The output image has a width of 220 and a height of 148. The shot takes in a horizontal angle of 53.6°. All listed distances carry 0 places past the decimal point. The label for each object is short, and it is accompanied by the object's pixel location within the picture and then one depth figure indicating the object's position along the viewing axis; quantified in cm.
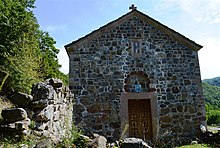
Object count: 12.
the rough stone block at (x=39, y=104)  353
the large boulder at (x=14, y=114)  315
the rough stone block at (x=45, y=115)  349
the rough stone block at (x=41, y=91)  362
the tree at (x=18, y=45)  984
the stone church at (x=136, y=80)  933
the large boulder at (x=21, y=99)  351
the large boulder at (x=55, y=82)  417
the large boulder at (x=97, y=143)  384
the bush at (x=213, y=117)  2309
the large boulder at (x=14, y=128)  308
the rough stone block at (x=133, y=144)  475
